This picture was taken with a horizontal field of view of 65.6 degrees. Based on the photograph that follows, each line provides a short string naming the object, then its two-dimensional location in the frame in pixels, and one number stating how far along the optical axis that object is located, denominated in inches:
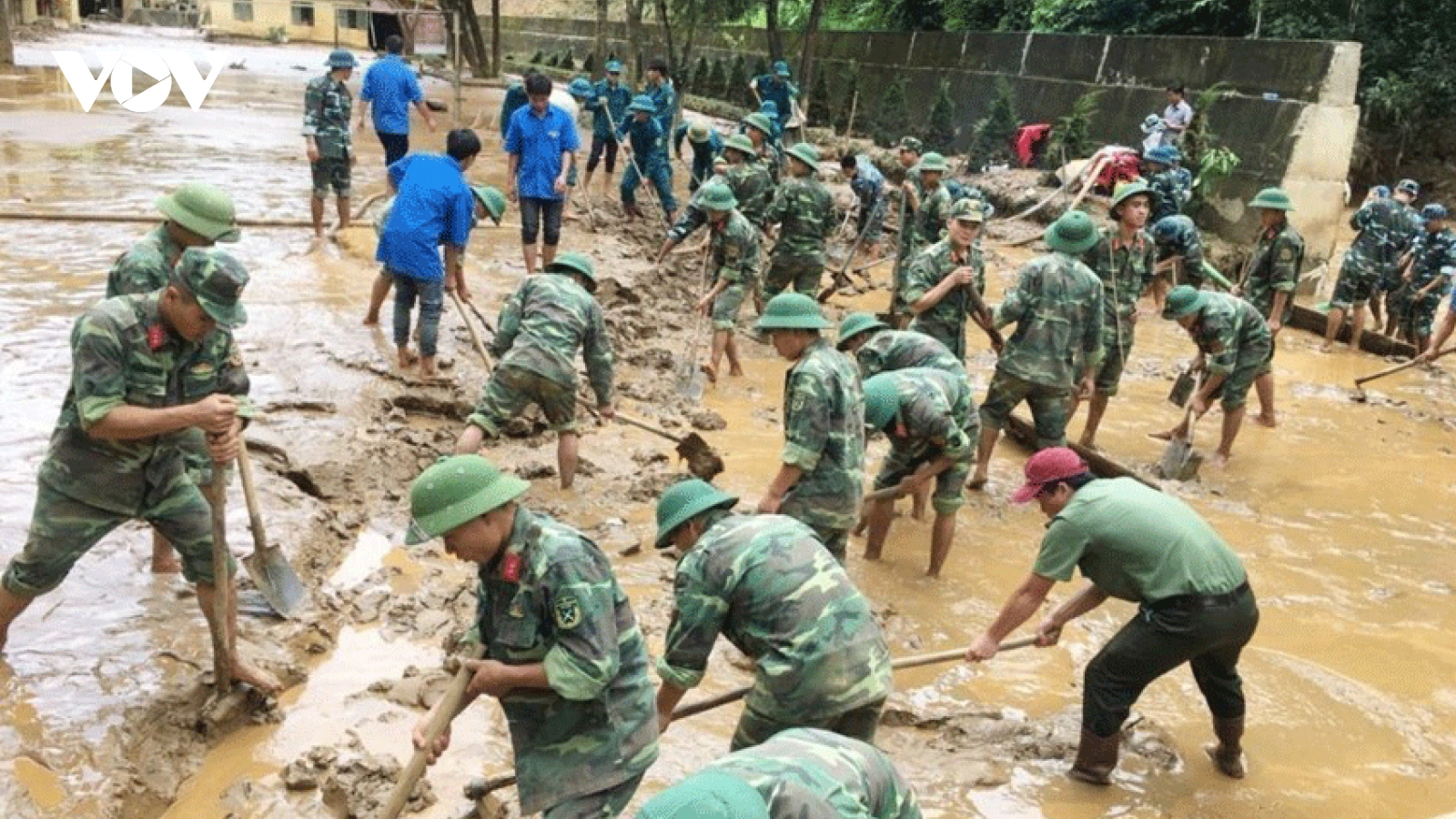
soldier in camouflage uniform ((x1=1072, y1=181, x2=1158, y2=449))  324.2
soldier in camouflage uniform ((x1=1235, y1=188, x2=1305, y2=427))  370.3
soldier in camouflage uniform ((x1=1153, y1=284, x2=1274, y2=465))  318.7
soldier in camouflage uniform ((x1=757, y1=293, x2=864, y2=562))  194.7
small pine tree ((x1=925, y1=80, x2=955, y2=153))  887.7
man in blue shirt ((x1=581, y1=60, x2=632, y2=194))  589.0
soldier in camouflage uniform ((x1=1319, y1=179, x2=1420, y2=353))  468.1
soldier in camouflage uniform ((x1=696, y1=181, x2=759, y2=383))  361.4
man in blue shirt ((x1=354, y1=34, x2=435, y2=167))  435.2
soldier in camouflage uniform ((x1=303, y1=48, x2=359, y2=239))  394.3
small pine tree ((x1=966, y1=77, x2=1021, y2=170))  817.5
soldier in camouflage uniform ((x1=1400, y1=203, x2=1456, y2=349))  474.6
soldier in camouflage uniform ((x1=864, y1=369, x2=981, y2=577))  227.0
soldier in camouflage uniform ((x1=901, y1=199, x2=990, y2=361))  298.0
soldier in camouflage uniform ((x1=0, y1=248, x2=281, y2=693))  150.2
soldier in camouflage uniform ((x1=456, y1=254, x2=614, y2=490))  253.9
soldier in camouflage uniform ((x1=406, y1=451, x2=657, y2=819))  116.2
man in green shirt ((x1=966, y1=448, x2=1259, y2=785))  166.6
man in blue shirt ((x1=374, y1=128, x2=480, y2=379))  301.6
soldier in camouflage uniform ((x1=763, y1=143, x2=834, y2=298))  401.4
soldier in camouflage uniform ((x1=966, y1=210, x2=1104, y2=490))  286.2
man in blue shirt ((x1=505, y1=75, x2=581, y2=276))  394.9
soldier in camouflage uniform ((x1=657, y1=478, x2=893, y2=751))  131.3
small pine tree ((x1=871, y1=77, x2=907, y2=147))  937.5
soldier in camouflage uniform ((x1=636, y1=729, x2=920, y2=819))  67.7
